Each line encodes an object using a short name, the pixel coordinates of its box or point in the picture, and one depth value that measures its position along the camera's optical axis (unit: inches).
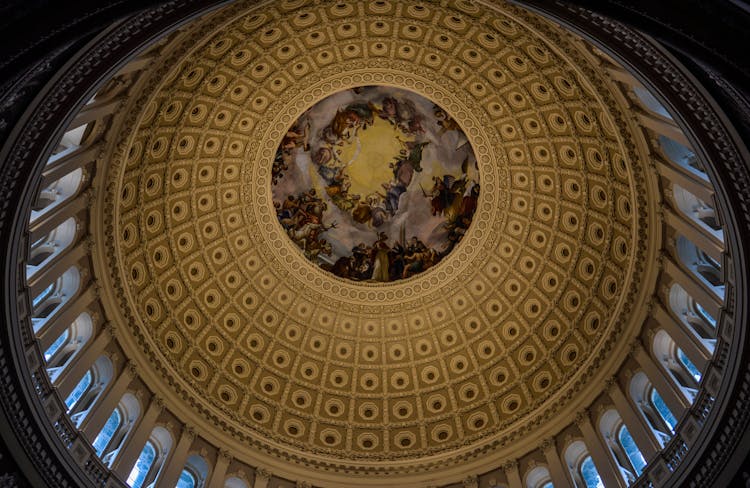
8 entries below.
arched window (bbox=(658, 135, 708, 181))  697.6
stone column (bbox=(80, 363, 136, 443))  725.3
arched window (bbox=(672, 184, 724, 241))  692.1
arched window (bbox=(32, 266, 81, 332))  705.6
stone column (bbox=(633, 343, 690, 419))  711.1
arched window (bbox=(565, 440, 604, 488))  820.6
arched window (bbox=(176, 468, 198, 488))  854.5
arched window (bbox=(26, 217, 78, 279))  703.1
